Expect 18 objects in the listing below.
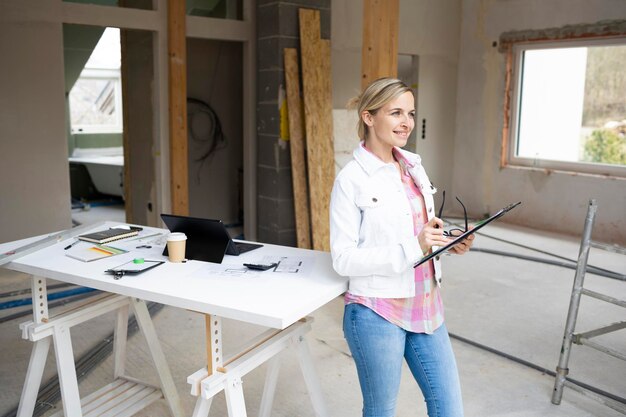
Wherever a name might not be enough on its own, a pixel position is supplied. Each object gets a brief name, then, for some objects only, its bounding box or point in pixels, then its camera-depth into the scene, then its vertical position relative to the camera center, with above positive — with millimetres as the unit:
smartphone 2164 -518
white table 1862 -575
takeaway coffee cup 2260 -469
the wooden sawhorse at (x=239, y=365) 1896 -815
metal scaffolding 2689 -921
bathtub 8062 -684
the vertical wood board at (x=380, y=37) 3510 +542
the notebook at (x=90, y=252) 2324 -527
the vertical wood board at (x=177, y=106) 4871 +145
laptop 2287 -448
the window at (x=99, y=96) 9336 +421
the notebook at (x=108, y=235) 2557 -498
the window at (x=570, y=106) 6359 +274
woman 1794 -443
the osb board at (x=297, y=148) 5230 -199
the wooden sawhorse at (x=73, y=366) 2328 -1024
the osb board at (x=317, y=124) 5207 +17
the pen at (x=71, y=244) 2484 -525
